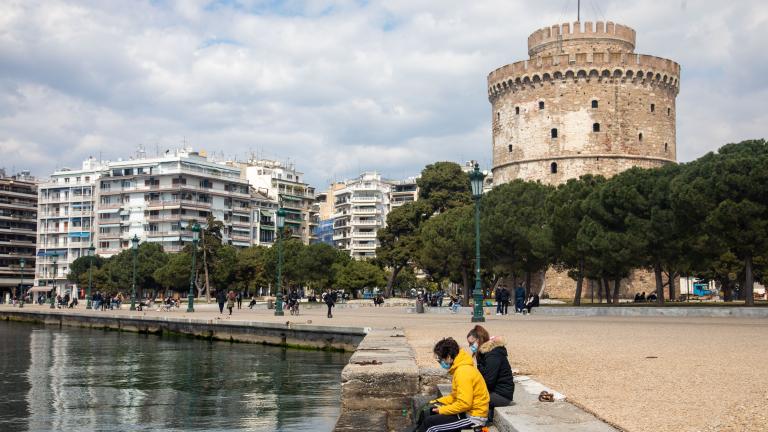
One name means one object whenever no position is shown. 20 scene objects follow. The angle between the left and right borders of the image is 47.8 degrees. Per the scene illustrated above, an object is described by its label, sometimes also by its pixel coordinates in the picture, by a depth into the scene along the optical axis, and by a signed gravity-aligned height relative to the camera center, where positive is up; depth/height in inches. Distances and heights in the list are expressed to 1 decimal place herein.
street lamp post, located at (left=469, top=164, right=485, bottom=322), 1093.1 +94.8
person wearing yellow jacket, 333.4 -43.3
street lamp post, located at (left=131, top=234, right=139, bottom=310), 2131.2 +112.8
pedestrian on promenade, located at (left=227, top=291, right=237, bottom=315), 1726.1 -12.7
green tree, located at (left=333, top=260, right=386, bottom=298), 2869.1 +57.0
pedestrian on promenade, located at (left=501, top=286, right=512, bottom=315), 1475.1 -11.0
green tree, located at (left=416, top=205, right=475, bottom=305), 1972.2 +110.8
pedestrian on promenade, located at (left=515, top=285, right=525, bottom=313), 1499.8 -11.2
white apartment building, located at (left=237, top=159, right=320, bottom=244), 5039.4 +611.0
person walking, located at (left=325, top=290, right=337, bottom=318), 1506.2 -11.8
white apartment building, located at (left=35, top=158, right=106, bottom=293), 4697.3 +409.6
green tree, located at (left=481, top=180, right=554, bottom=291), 1758.1 +128.9
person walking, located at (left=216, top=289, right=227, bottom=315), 1792.6 -10.9
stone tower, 2454.5 +531.8
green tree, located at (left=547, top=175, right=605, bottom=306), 1657.2 +138.9
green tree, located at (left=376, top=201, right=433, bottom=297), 2642.7 +184.5
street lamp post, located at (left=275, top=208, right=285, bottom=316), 1507.1 +22.7
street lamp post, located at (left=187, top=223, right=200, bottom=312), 1874.4 +116.7
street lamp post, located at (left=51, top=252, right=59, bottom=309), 4361.7 +195.6
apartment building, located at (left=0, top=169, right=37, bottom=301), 4813.0 +360.9
